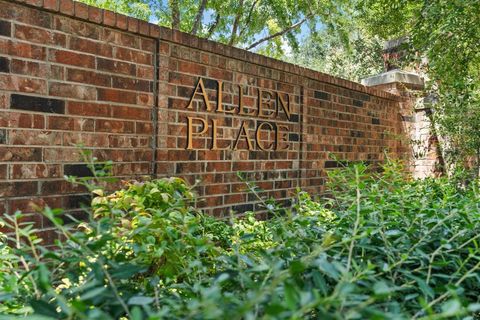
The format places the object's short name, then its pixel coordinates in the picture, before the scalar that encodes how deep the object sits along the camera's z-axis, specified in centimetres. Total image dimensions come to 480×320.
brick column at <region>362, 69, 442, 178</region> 639
